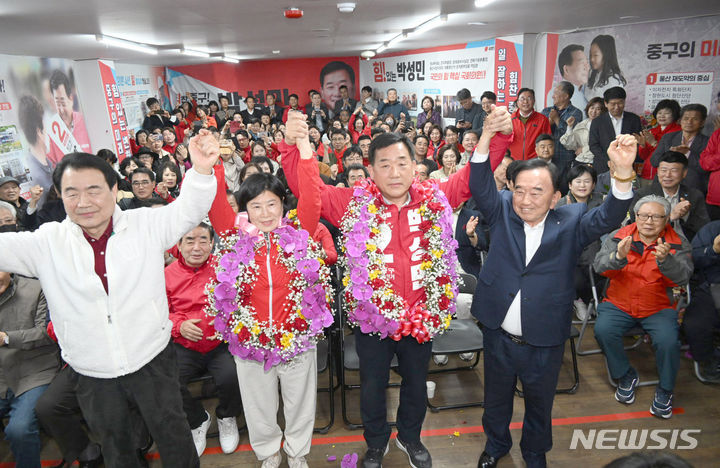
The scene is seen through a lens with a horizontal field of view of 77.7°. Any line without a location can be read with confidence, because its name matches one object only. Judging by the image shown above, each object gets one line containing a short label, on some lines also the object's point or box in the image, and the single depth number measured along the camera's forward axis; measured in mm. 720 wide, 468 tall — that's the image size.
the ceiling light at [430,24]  6656
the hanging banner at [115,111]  9695
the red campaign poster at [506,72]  9406
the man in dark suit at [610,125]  6250
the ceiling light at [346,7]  5207
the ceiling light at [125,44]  6613
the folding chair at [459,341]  3209
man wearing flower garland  2455
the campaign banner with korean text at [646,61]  6465
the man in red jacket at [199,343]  3088
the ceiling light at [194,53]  9725
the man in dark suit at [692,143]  5195
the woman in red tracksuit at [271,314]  2506
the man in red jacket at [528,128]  6773
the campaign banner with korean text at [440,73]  10305
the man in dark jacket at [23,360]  2754
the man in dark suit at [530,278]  2383
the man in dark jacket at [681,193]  4227
